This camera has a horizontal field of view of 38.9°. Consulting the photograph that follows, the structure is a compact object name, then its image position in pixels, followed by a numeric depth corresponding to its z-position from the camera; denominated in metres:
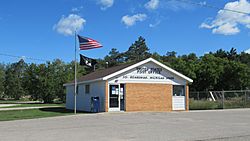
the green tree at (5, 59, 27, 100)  91.94
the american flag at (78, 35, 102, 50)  27.02
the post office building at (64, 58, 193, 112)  27.36
